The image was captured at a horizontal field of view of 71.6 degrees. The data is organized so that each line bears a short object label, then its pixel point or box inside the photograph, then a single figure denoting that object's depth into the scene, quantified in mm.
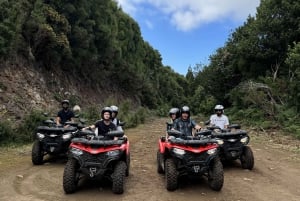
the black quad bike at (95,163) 3991
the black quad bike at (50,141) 5576
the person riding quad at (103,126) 4727
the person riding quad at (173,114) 5692
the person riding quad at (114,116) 5107
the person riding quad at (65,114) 6428
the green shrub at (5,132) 7399
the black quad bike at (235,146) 5267
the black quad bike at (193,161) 4095
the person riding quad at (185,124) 4974
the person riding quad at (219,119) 6119
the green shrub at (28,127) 7712
